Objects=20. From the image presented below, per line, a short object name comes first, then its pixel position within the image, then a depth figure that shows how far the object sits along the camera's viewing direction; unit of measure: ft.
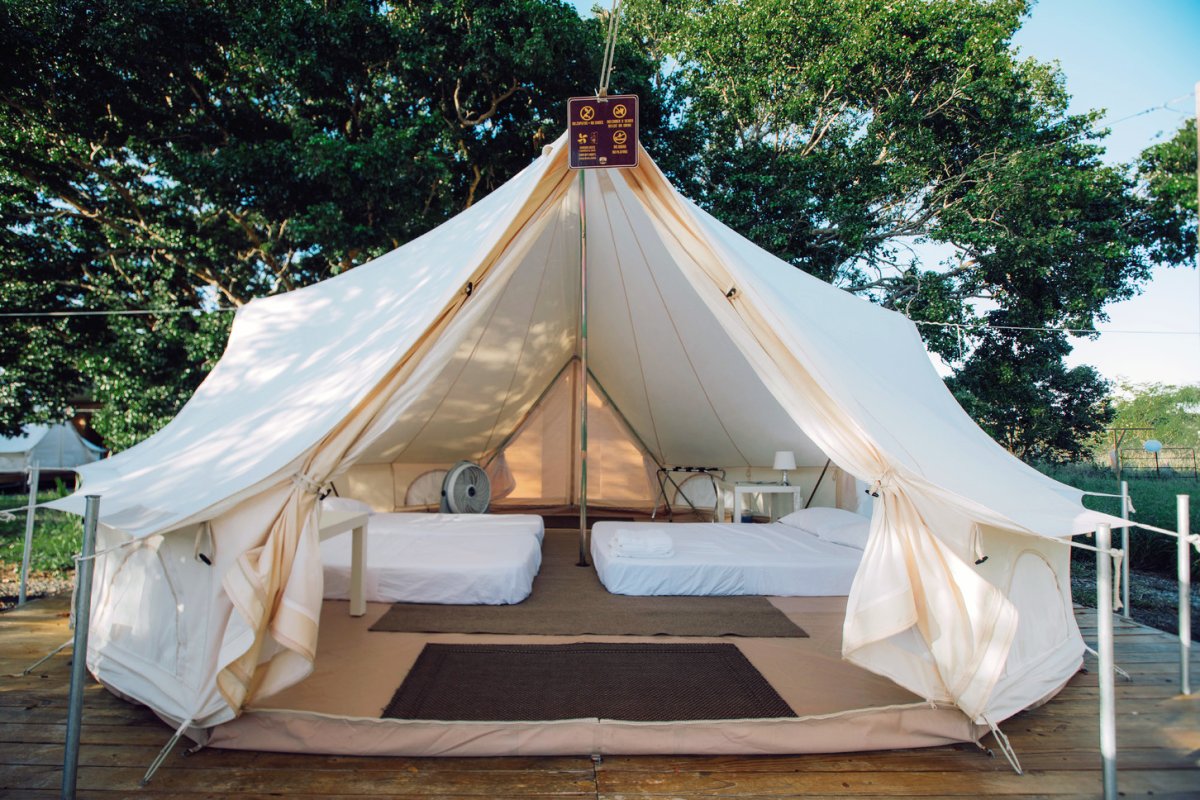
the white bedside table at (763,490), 20.15
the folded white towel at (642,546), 13.46
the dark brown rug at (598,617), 10.95
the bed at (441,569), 12.21
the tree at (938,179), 26.35
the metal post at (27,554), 12.08
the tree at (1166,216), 24.73
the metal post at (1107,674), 5.57
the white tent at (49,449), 42.22
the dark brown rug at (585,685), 7.80
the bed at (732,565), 13.05
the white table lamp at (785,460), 19.83
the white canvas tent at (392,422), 7.09
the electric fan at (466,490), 20.53
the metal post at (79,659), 5.43
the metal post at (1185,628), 9.16
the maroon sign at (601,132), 9.46
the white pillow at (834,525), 14.20
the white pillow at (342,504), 15.64
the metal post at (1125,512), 10.71
